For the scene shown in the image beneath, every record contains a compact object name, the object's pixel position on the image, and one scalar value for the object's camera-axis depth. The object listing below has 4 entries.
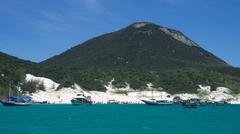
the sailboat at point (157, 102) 191.62
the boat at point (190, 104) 177.10
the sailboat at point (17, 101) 159.62
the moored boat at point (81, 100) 176.27
